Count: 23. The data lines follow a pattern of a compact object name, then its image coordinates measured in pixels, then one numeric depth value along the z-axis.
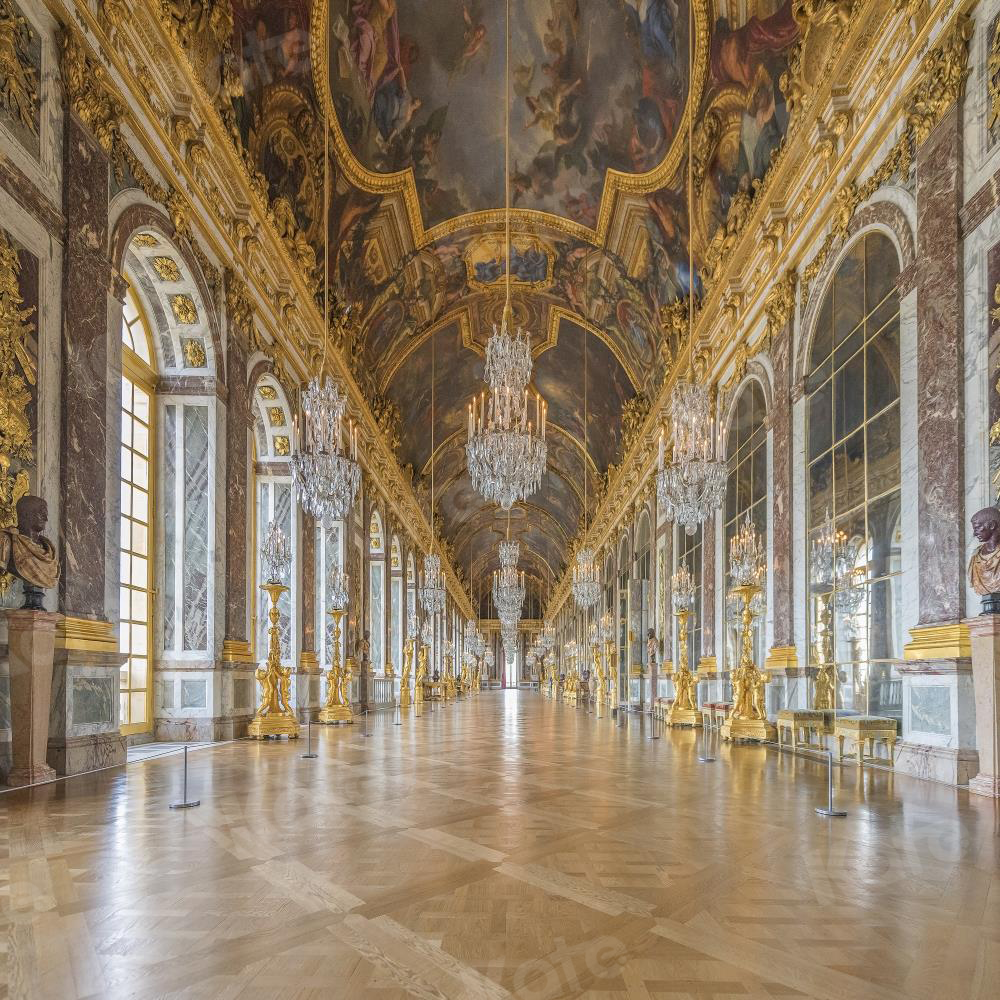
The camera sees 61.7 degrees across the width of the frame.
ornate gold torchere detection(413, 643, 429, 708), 22.87
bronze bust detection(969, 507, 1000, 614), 5.88
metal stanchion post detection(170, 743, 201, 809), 5.46
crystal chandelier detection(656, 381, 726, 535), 9.47
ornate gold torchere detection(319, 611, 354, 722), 14.97
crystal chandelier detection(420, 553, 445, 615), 22.95
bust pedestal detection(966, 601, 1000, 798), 5.98
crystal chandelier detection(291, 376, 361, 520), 9.73
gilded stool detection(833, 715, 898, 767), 7.84
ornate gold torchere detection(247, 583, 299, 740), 11.21
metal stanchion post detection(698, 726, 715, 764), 8.80
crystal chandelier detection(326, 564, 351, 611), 15.49
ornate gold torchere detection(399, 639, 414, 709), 22.64
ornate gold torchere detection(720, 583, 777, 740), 10.67
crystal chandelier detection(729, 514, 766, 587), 10.45
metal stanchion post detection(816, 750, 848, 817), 5.21
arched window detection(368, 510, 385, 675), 24.59
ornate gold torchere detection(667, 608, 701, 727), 14.41
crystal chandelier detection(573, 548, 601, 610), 20.94
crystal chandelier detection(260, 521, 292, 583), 11.31
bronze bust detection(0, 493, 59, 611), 6.04
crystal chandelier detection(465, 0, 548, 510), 9.18
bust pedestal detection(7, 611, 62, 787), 6.08
